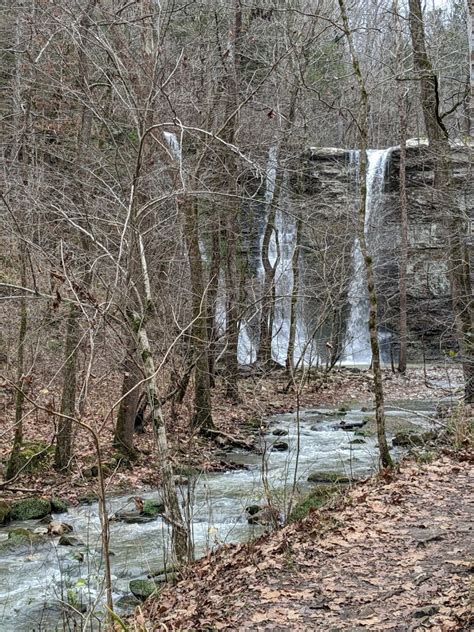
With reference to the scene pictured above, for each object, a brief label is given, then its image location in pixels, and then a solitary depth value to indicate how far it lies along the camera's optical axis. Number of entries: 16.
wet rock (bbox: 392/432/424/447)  10.27
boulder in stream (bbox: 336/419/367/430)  13.18
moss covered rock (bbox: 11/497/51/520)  8.12
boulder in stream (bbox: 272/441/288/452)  11.45
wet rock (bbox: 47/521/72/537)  7.51
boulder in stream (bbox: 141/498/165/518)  8.09
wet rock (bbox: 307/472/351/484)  9.13
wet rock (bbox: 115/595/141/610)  5.65
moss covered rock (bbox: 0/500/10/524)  8.00
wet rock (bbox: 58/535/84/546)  7.19
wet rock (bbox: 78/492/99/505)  8.72
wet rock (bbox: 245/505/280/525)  6.39
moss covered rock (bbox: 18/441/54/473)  9.52
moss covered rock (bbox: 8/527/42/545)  7.23
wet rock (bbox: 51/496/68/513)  8.30
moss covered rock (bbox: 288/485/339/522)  6.64
